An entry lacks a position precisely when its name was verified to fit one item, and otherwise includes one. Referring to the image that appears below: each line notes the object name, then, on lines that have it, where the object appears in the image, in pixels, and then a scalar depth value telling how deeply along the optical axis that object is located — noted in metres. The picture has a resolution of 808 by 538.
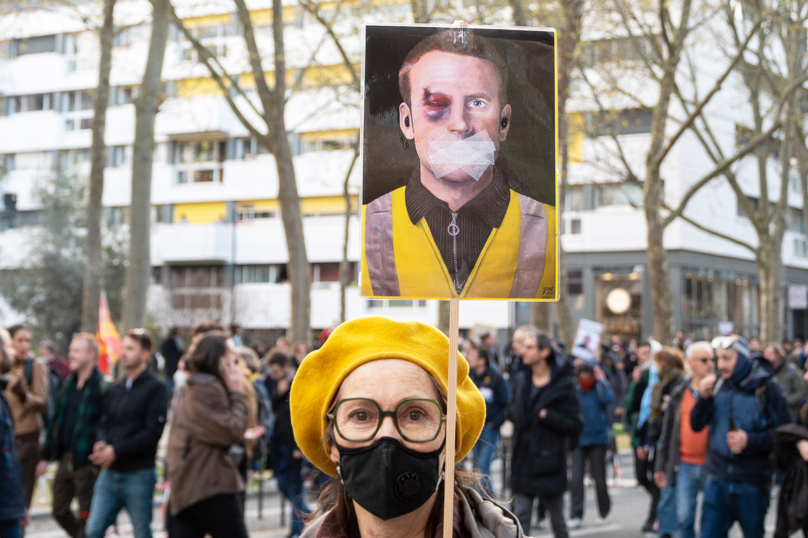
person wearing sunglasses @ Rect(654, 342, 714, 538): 8.05
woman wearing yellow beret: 2.26
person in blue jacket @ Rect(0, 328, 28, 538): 5.41
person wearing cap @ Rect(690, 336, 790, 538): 7.07
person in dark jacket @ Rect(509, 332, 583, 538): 7.91
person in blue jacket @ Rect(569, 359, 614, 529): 10.30
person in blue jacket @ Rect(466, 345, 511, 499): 11.09
